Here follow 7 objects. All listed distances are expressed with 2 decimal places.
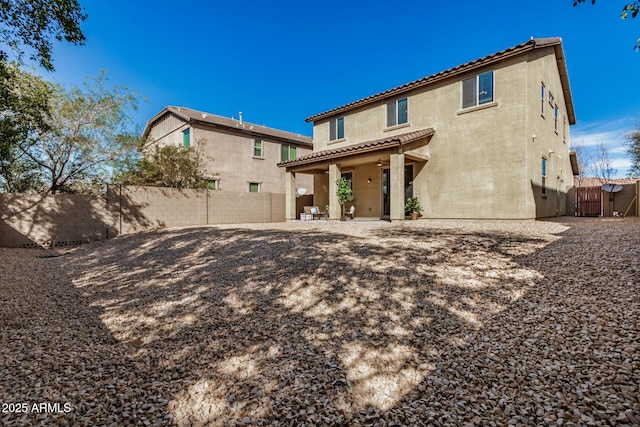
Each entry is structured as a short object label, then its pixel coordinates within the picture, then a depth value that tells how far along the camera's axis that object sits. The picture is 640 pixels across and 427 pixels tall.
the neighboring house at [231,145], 17.67
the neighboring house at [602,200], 14.72
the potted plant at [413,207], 12.41
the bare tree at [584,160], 28.62
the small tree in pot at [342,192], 13.09
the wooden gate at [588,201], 16.59
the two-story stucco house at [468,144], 10.45
